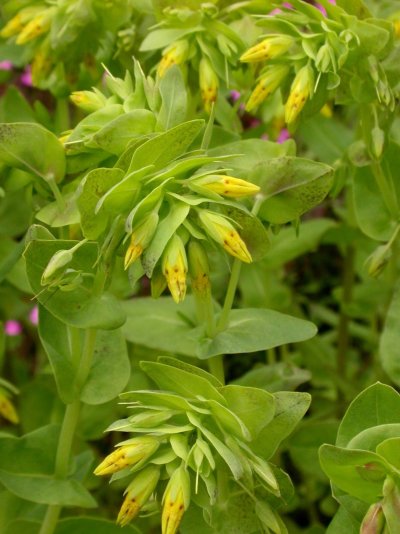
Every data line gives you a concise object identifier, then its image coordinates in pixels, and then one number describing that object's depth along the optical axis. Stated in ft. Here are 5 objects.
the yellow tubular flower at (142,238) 0.71
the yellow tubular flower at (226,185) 0.72
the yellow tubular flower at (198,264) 0.74
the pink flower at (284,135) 1.38
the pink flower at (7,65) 1.36
